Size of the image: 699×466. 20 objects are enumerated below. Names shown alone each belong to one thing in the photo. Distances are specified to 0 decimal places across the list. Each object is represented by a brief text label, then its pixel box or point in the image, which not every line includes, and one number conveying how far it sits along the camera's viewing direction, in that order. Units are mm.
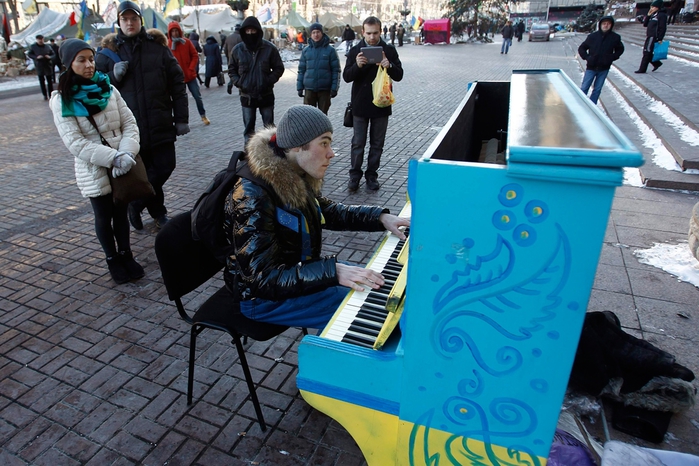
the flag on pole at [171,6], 20594
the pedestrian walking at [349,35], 28266
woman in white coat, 3156
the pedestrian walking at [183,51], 8969
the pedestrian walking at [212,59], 12914
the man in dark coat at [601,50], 8227
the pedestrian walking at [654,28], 10172
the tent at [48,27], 23081
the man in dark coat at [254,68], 6361
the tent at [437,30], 35094
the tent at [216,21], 23625
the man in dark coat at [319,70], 6629
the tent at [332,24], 40078
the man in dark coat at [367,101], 5188
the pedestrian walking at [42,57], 11943
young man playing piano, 1877
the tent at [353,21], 42094
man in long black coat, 4086
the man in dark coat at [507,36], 25812
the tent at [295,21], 33625
